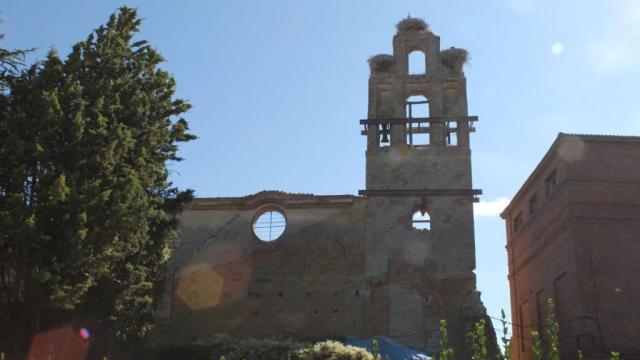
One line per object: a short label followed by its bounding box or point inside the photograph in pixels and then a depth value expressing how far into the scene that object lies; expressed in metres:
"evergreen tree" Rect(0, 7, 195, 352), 14.02
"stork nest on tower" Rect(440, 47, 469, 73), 26.33
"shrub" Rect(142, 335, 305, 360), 19.84
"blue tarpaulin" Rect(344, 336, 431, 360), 20.23
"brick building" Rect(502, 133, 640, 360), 20.59
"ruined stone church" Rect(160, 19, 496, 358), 23.03
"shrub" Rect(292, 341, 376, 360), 18.36
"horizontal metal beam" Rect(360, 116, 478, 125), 25.55
